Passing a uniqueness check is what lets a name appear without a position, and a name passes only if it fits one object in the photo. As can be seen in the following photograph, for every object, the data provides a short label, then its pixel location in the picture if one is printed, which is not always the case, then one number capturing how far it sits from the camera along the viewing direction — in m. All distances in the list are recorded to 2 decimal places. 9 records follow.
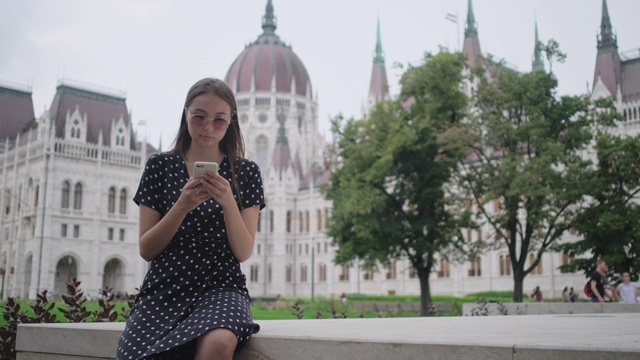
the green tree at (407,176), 26.42
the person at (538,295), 31.89
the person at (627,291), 15.34
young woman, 3.46
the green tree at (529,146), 22.59
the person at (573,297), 29.07
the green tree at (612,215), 21.06
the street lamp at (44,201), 46.06
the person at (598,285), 14.88
